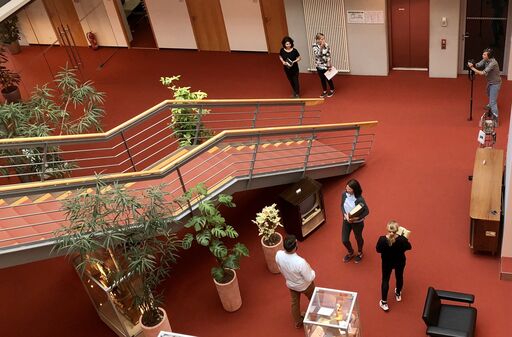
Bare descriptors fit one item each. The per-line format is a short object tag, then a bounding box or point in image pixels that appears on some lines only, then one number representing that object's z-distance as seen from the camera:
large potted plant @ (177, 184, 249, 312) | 7.15
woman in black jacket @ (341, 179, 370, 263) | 7.54
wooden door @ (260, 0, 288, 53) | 14.21
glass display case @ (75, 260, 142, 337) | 7.40
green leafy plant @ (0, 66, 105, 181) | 8.77
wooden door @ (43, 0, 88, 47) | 16.73
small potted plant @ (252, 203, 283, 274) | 7.66
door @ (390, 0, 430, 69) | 12.41
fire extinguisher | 16.91
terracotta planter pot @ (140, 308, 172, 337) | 7.12
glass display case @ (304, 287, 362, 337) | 6.20
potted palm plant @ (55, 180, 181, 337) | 6.39
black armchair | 6.37
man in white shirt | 6.66
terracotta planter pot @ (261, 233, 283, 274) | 8.12
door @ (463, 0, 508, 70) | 11.52
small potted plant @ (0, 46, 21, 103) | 12.91
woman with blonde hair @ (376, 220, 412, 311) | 6.76
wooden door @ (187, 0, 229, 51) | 15.02
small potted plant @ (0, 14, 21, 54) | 15.02
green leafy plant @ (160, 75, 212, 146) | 9.20
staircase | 6.68
